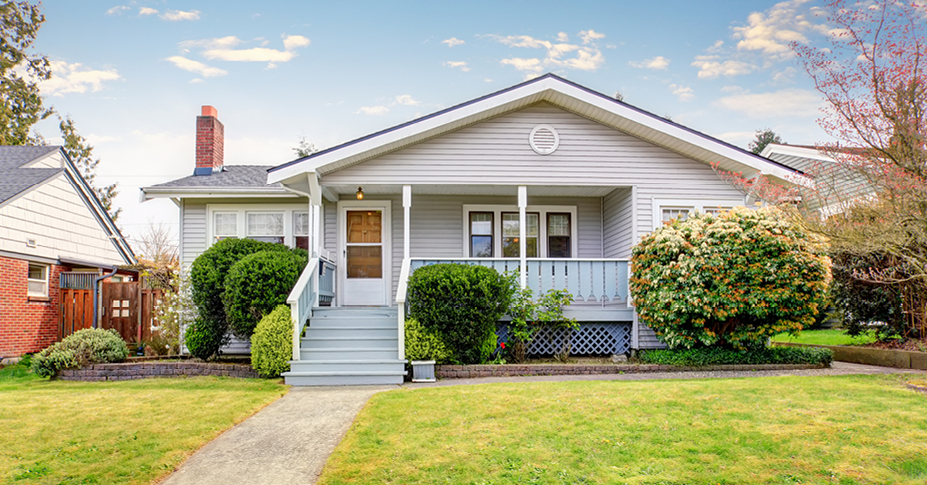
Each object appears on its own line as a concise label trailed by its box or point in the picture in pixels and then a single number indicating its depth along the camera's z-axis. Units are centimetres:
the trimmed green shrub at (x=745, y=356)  1029
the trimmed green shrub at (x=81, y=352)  1034
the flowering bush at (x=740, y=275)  959
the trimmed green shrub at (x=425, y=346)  982
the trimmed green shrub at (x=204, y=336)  1105
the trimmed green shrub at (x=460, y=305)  974
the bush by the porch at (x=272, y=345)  977
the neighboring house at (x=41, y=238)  1339
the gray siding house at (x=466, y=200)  1104
